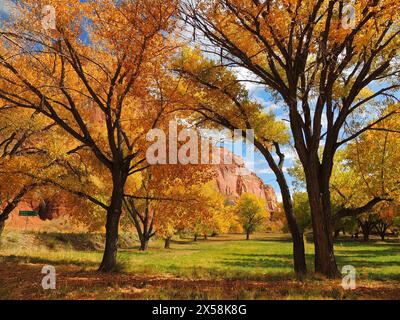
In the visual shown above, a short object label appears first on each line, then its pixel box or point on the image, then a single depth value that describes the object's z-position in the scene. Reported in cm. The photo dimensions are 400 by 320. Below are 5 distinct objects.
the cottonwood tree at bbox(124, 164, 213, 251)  1337
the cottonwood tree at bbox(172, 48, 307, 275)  1318
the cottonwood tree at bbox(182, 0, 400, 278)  949
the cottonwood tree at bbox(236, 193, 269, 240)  8638
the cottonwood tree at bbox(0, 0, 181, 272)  1115
